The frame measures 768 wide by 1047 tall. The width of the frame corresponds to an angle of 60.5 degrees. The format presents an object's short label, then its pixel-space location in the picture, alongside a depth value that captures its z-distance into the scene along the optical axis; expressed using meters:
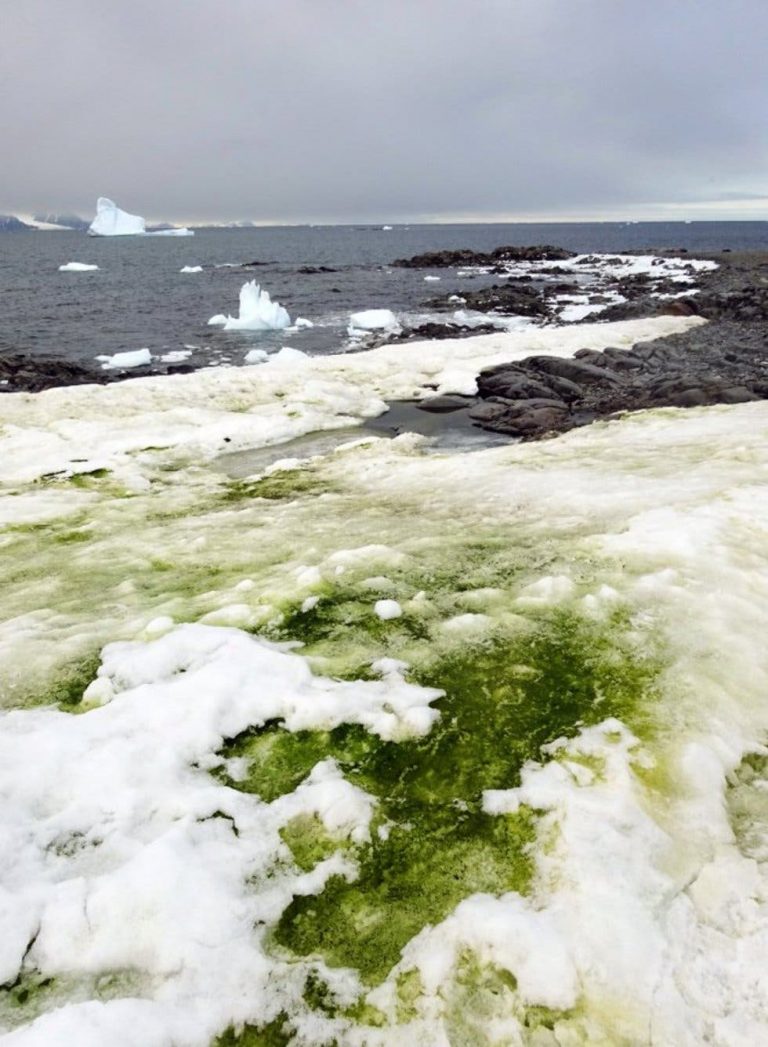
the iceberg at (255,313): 37.59
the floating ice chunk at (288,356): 25.18
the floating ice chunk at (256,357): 27.86
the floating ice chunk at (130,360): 28.16
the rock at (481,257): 85.88
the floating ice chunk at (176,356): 29.38
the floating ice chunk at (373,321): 36.21
